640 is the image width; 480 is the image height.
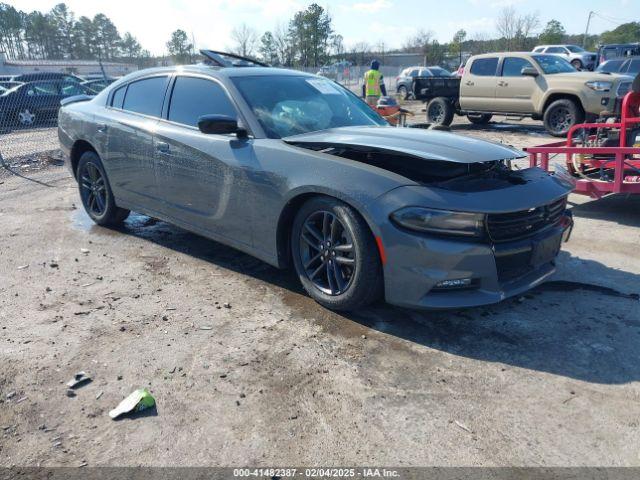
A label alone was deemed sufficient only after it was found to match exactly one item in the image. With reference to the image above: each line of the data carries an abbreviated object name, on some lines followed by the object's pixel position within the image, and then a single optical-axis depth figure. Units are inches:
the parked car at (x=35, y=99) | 642.2
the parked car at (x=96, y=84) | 785.3
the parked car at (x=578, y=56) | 1207.1
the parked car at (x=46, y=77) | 730.8
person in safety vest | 527.2
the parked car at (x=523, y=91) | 475.8
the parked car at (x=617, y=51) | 960.3
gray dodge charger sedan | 124.7
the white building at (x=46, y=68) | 1744.6
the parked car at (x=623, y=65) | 702.2
